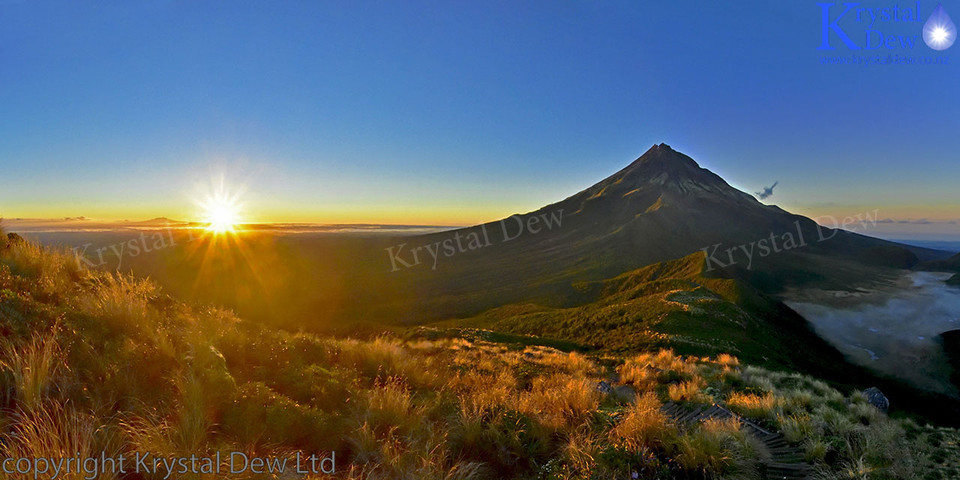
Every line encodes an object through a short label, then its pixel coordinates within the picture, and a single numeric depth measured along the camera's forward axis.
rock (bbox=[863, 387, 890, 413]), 14.06
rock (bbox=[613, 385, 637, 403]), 9.25
